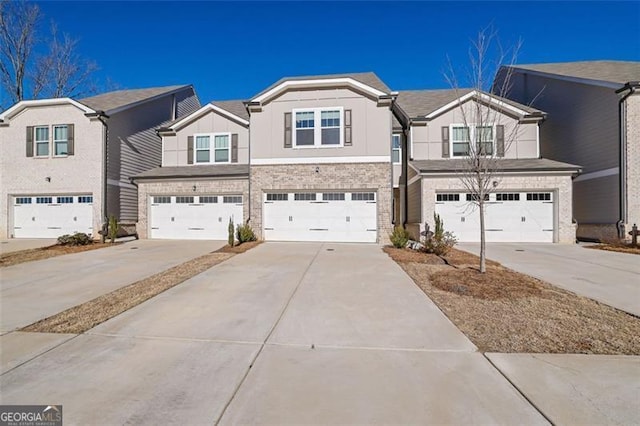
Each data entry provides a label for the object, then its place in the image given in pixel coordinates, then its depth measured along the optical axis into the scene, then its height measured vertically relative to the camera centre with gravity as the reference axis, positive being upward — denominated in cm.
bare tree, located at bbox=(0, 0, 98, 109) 2378 +1125
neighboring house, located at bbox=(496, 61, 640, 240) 1313 +378
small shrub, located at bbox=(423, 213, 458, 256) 1048 -102
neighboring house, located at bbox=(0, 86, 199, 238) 1575 +233
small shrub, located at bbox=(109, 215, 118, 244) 1382 -72
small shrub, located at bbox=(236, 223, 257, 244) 1327 -90
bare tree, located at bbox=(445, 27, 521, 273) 738 +129
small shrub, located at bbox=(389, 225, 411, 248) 1190 -95
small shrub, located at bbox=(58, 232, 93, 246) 1294 -112
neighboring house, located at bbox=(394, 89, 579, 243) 1362 +100
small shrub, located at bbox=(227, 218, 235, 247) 1180 -86
